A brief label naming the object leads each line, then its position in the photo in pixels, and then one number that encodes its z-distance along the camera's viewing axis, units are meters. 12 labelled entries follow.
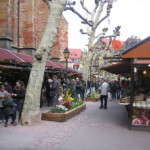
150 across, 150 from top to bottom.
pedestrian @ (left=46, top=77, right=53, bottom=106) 10.49
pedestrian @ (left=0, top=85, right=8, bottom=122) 6.45
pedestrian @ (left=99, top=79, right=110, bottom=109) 10.30
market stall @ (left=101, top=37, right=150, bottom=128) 6.45
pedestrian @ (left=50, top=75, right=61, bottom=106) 10.47
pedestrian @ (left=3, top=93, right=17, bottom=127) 6.36
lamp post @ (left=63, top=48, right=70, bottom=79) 11.86
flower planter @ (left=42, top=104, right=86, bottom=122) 7.26
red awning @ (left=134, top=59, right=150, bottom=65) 6.38
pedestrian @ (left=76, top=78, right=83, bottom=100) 12.99
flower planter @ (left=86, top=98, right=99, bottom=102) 14.15
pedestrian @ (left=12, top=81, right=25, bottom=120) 7.19
